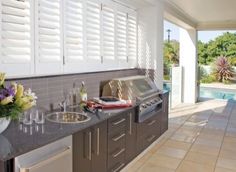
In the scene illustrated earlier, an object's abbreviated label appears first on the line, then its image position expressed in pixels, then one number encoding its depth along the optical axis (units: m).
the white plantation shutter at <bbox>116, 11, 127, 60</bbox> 3.94
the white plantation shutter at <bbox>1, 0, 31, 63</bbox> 2.09
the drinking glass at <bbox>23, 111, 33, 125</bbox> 2.28
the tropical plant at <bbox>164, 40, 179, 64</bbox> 12.88
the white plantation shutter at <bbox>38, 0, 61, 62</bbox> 2.43
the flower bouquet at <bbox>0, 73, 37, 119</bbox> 1.73
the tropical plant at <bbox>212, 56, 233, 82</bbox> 11.68
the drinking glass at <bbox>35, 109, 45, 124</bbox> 2.31
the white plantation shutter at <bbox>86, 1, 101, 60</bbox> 3.17
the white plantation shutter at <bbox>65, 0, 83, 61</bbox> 2.79
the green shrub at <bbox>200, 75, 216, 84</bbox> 11.55
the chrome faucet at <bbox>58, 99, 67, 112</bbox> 2.84
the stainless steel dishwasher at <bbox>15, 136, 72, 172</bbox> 1.63
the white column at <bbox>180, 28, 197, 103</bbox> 8.13
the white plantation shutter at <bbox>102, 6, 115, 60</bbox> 3.54
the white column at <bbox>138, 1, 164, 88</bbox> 4.51
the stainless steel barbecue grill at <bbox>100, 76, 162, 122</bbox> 3.41
